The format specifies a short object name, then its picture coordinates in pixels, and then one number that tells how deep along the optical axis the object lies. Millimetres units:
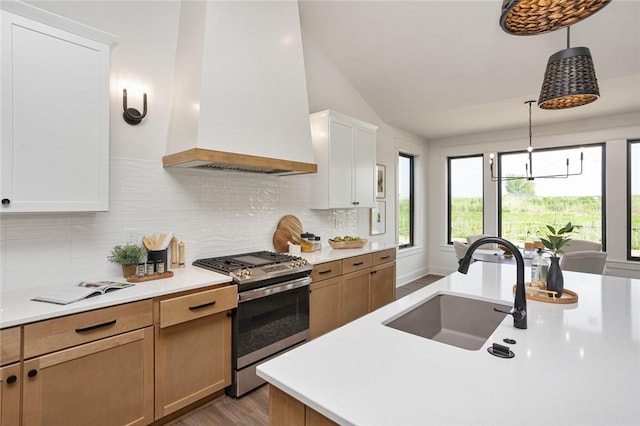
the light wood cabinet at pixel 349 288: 2926
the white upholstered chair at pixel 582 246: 4012
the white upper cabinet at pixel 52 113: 1604
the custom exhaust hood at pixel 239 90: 2270
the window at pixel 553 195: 4746
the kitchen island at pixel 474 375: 769
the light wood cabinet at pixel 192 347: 1911
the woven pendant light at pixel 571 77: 1770
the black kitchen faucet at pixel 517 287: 1257
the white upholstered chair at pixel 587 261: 3264
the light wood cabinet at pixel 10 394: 1393
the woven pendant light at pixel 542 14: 1160
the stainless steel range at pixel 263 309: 2262
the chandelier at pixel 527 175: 4771
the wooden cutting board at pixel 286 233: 3322
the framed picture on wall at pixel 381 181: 4977
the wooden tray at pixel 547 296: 1611
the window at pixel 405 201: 5700
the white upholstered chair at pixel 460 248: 4043
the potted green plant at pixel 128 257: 2127
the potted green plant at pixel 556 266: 1646
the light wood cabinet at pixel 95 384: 1498
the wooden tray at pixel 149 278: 2084
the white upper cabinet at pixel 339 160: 3523
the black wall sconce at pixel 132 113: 2299
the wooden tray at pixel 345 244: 3641
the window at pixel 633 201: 4398
